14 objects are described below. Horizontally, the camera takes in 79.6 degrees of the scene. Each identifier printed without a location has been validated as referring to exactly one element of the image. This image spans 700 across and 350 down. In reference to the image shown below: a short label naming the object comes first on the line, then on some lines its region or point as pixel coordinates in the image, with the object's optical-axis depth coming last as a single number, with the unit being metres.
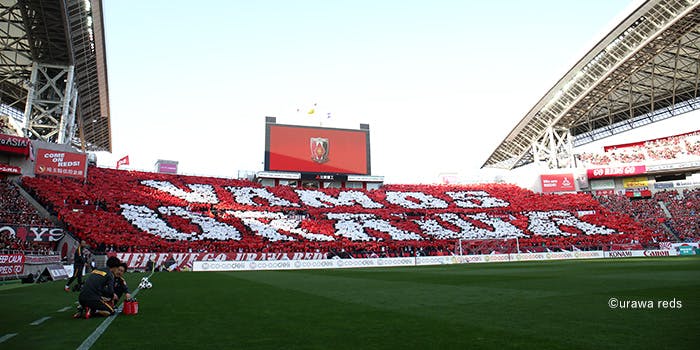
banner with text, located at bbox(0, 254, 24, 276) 20.89
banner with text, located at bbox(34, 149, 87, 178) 36.44
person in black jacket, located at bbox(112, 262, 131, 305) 9.39
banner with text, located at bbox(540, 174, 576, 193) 56.03
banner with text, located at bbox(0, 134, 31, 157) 33.19
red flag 61.47
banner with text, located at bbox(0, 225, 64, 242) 26.77
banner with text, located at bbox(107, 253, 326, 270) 29.47
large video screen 46.56
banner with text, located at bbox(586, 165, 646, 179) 52.09
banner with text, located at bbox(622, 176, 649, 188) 52.93
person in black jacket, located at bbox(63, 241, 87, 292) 14.43
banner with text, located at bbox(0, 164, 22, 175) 33.56
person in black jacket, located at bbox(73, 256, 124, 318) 8.06
